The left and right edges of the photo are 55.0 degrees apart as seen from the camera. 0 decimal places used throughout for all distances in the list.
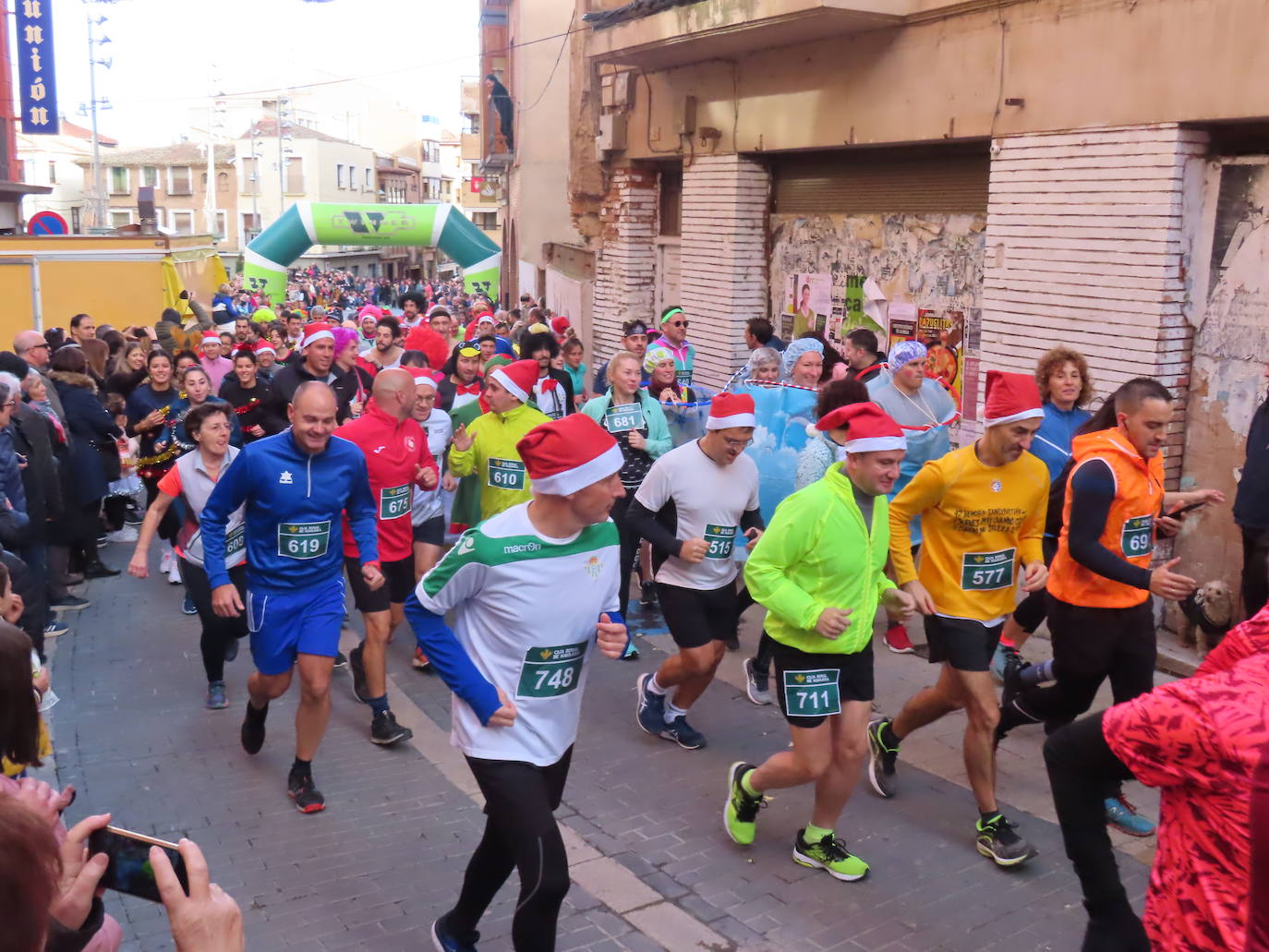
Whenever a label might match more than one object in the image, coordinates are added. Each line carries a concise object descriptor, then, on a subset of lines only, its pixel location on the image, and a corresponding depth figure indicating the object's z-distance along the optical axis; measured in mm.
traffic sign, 25266
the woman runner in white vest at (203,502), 6891
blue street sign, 32969
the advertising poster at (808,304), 12172
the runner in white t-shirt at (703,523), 6074
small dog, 7191
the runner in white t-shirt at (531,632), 3875
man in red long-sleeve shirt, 6625
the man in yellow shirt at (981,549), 5215
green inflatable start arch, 27922
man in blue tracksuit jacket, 5711
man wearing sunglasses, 10891
